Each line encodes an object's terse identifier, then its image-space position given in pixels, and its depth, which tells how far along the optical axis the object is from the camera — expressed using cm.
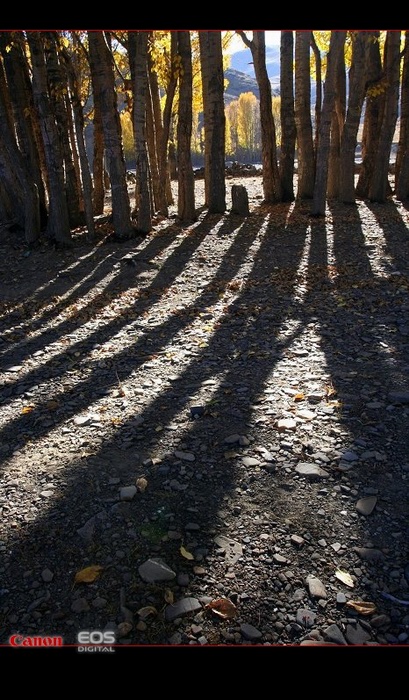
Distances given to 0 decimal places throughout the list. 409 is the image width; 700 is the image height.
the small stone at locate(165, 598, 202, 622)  287
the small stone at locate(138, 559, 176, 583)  312
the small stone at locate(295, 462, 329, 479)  402
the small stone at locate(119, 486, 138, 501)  387
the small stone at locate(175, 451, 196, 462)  437
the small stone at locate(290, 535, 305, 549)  333
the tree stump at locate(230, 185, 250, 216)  1592
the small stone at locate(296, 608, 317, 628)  280
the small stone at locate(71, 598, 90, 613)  292
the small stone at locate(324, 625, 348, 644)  268
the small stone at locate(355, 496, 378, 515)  361
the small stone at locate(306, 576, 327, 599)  296
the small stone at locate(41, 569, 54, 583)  315
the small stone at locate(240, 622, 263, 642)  272
